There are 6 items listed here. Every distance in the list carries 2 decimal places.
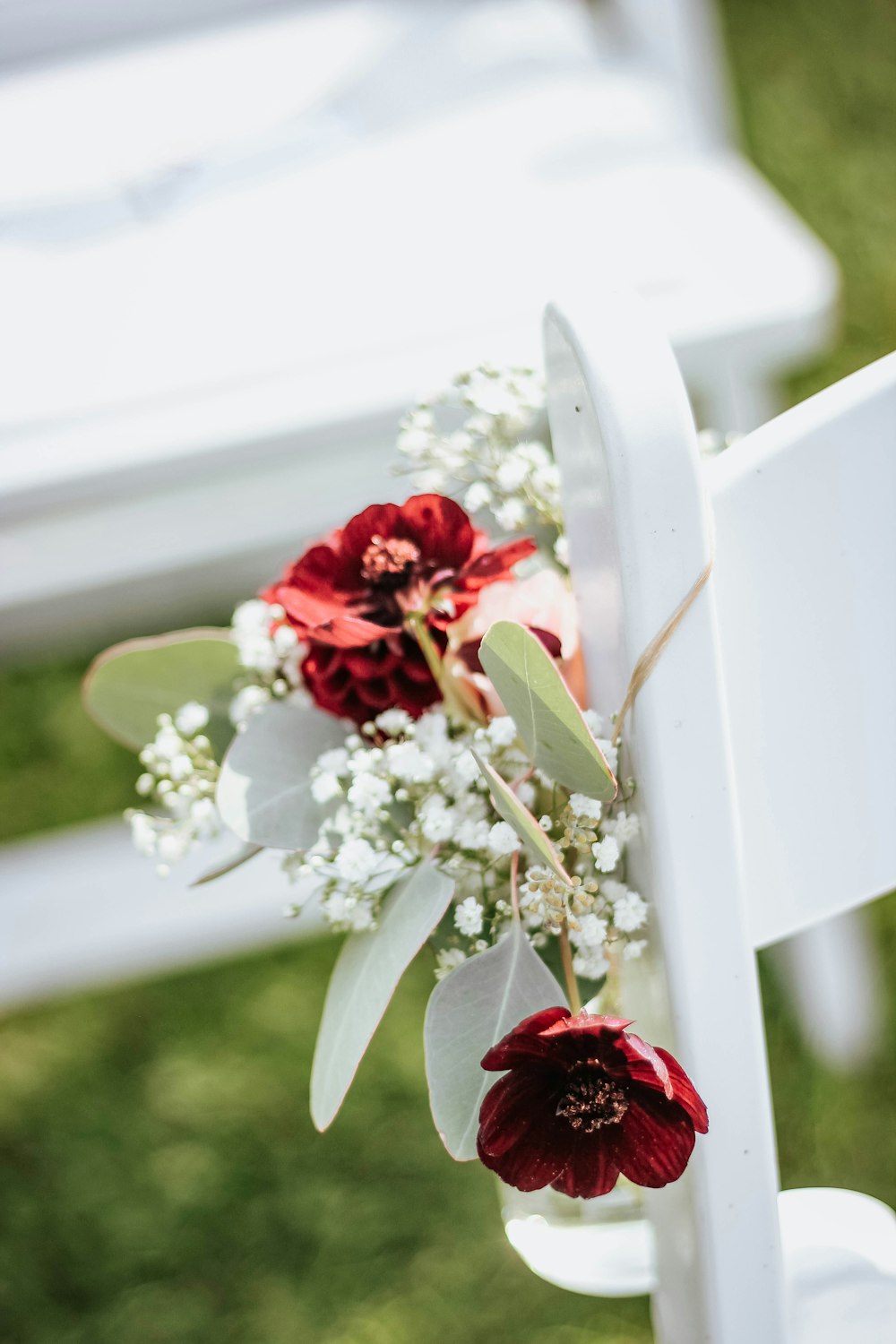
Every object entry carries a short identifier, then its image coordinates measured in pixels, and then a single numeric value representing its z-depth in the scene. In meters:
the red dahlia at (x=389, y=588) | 0.73
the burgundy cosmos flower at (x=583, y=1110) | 0.68
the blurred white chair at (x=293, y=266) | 0.99
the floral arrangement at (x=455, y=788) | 0.69
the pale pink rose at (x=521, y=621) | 0.73
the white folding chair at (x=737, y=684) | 0.68
